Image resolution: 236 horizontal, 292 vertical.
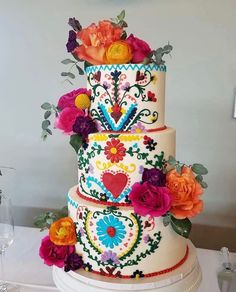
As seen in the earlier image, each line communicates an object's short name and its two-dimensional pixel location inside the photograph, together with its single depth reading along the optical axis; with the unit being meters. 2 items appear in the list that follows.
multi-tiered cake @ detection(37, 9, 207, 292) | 0.77
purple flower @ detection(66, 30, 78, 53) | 0.80
